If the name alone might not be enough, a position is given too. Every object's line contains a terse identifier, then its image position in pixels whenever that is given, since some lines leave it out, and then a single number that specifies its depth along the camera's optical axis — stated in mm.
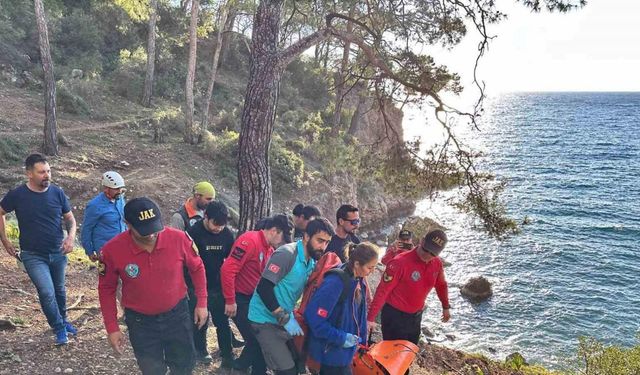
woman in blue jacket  3582
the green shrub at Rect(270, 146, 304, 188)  18219
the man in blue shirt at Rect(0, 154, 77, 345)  4586
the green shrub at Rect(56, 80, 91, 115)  17312
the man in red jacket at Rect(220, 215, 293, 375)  4195
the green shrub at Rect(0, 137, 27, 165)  12031
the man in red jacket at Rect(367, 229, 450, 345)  4879
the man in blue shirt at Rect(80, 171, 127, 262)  4863
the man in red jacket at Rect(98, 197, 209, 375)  3352
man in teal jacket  3803
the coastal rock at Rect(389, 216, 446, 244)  16767
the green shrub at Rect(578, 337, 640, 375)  6949
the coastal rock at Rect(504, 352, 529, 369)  8252
